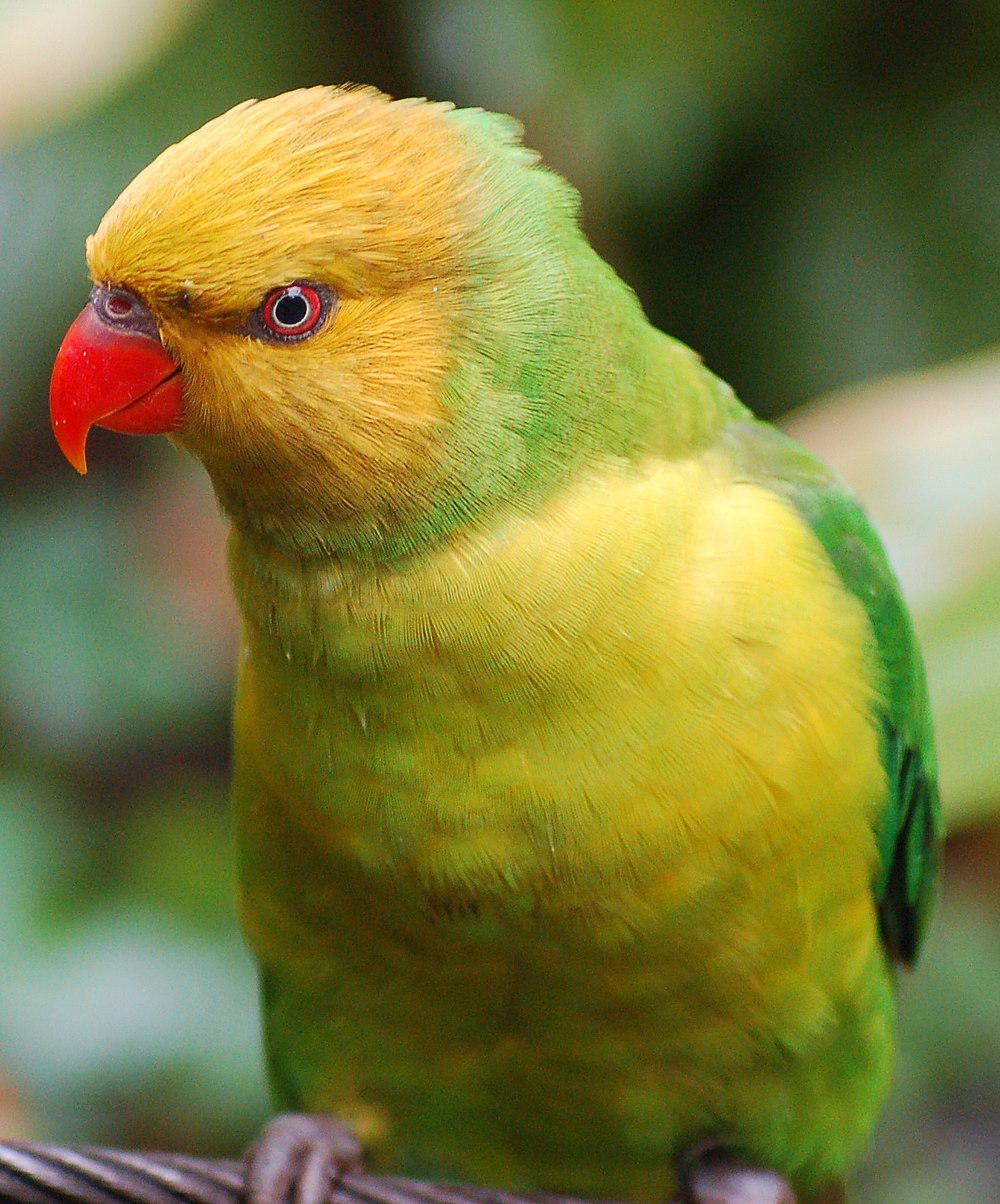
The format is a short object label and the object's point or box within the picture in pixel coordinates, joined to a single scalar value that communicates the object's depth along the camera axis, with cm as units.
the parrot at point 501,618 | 156
